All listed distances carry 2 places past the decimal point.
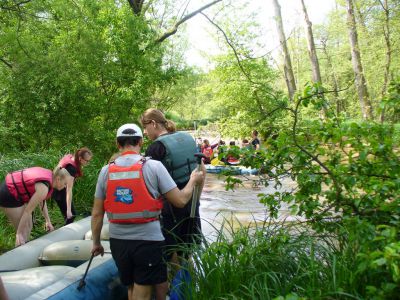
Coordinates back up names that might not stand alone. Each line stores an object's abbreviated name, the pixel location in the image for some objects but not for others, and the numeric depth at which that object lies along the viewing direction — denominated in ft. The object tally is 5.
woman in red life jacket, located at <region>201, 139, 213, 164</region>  50.86
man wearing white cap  9.04
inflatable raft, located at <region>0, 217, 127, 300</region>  10.48
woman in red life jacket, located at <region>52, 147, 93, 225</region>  18.84
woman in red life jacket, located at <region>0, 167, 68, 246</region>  14.98
